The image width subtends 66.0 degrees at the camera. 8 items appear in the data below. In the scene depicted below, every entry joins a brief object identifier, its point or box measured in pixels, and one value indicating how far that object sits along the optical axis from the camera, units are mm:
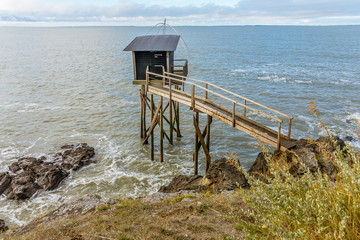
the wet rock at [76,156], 15859
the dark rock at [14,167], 15262
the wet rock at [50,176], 14003
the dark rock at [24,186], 13195
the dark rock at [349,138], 18769
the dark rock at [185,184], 11797
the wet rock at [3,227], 10349
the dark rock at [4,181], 13831
